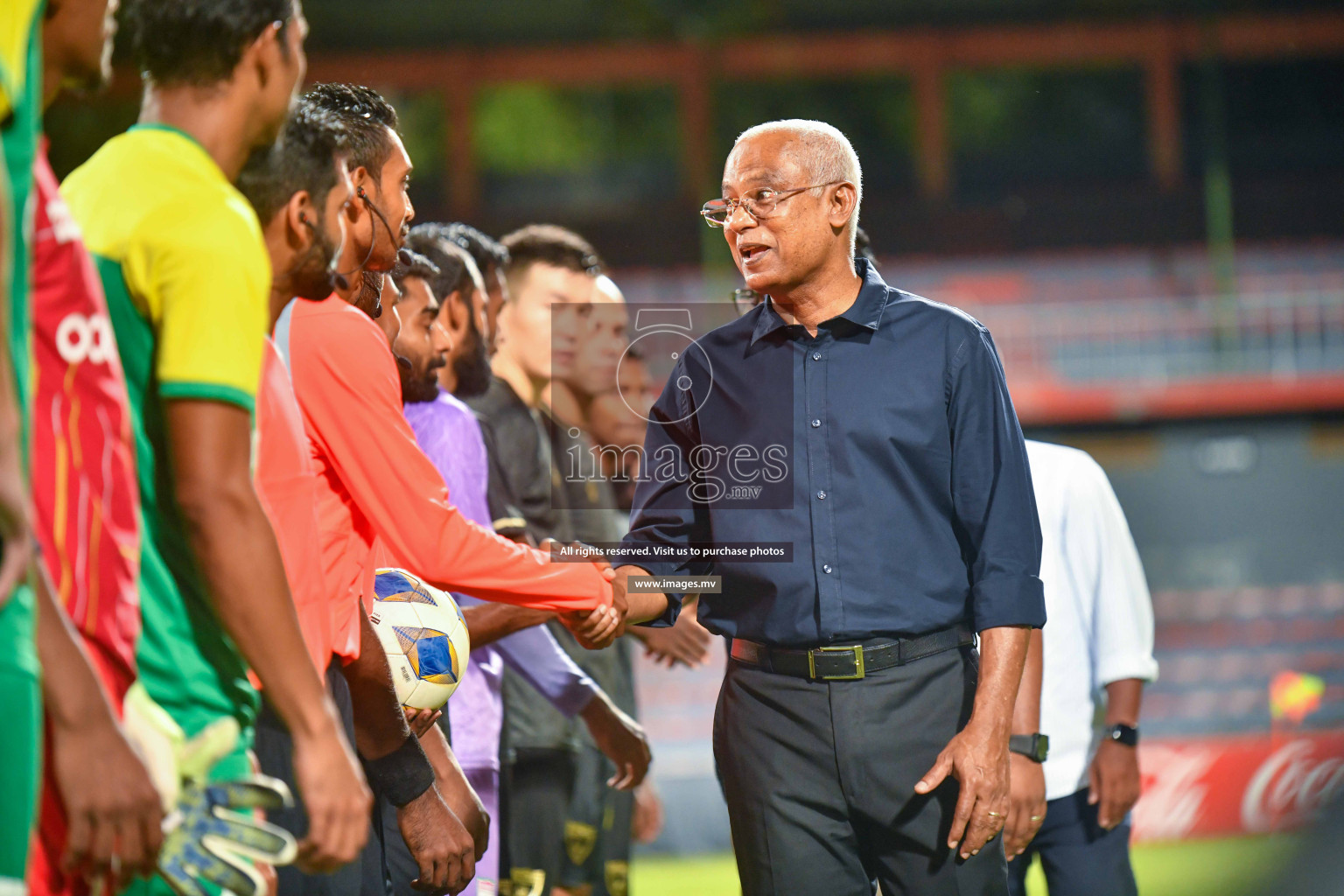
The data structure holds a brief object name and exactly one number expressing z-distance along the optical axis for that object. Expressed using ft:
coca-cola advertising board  55.88
